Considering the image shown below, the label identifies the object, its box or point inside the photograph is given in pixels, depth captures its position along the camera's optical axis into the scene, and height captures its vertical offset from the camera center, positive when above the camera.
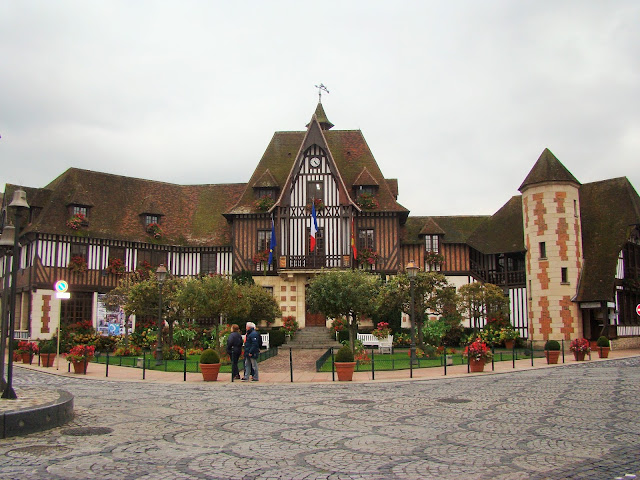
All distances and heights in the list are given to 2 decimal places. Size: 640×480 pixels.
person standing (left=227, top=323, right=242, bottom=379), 18.06 -0.96
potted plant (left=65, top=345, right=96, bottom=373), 19.97 -1.35
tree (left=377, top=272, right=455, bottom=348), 25.30 +0.83
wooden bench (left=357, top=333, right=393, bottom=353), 27.91 -1.26
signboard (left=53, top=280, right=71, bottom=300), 20.81 +0.98
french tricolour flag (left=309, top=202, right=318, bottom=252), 32.97 +4.68
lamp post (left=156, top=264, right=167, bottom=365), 23.00 +0.48
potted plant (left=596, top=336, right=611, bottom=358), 25.73 -1.41
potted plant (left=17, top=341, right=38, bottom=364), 24.98 -1.39
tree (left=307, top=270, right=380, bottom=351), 23.25 +0.78
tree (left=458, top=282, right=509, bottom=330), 28.45 +0.74
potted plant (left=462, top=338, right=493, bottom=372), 19.66 -1.34
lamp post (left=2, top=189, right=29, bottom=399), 11.01 +0.80
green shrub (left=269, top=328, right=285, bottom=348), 30.56 -1.14
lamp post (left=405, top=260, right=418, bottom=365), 21.80 +1.41
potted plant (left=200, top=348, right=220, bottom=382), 17.80 -1.43
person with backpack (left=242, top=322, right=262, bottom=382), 17.77 -1.06
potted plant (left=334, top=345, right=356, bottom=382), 17.58 -1.43
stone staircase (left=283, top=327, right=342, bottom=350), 30.45 -1.24
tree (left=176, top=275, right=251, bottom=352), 23.50 +0.71
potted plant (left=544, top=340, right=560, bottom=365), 22.73 -1.42
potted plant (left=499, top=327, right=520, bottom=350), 29.22 -1.07
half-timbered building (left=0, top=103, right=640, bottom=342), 31.36 +4.27
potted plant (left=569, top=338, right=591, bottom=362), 24.09 -1.37
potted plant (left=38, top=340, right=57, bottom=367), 23.09 -1.40
